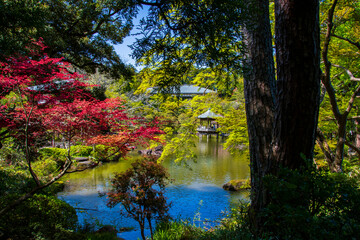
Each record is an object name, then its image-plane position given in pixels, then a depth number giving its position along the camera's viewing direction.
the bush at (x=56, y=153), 8.87
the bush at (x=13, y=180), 3.89
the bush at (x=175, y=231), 3.12
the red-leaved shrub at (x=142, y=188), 3.55
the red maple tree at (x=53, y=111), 2.82
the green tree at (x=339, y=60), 4.08
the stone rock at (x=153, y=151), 12.70
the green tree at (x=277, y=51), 1.68
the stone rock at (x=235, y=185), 6.96
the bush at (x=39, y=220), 2.70
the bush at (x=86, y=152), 10.59
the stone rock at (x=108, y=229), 3.79
